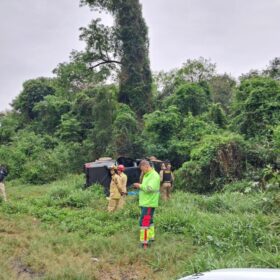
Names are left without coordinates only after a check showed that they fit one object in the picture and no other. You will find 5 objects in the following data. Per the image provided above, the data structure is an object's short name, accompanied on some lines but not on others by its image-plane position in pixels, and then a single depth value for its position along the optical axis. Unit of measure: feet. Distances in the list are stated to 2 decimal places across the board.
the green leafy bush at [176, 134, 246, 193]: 46.19
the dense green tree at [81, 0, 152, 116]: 74.74
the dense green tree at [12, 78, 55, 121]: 102.37
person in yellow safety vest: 23.69
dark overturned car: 42.68
